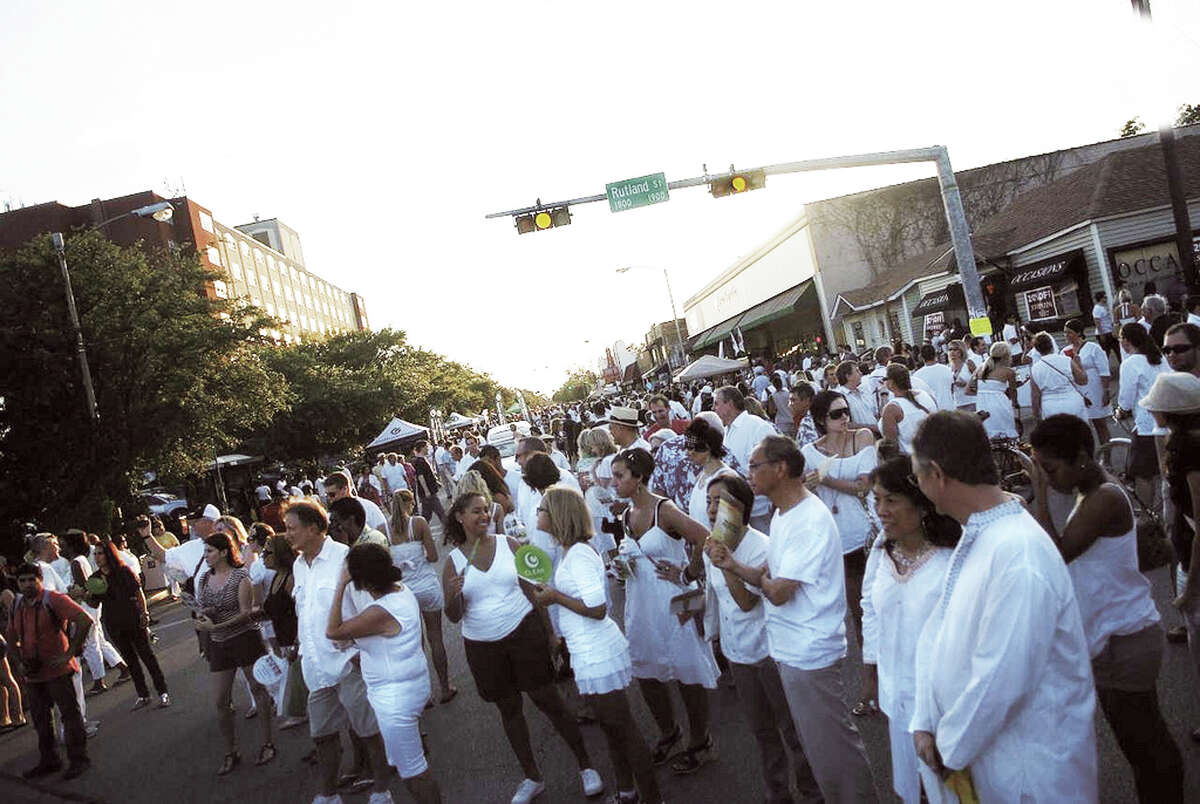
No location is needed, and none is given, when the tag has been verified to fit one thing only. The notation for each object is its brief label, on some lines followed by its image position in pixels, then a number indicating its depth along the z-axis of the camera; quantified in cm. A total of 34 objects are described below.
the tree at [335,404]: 4484
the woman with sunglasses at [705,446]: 545
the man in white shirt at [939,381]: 962
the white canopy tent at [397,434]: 3145
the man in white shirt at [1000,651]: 218
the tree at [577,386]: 12475
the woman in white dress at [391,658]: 442
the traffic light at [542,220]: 1363
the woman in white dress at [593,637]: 422
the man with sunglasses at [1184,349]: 558
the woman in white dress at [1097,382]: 979
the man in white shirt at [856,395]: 783
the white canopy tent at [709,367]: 2689
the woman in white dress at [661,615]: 484
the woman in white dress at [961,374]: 1112
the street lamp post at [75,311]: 1909
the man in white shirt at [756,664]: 410
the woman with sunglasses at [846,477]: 531
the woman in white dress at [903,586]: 283
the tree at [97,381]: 2025
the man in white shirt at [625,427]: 749
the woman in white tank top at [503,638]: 484
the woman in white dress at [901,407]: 678
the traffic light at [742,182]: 1332
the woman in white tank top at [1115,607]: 309
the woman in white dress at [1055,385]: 875
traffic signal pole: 1313
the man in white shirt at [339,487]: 768
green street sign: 1339
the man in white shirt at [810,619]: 351
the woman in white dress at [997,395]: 912
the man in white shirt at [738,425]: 703
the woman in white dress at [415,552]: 677
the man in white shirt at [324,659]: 512
